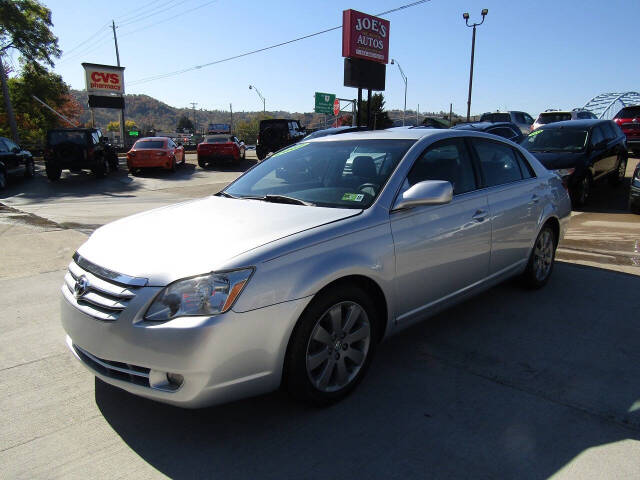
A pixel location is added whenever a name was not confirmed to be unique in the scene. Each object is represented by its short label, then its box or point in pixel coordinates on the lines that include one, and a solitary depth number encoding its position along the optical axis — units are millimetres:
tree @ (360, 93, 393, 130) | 55281
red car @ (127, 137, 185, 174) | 19484
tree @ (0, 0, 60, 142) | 32344
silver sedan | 2365
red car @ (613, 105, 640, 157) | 16984
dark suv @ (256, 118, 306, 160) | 23141
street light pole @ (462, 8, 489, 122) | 27209
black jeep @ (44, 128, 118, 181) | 17188
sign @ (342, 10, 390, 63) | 24484
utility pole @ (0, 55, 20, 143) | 27984
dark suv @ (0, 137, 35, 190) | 15344
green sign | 50969
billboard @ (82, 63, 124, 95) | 31398
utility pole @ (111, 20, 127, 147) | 36047
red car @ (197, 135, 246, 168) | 22453
